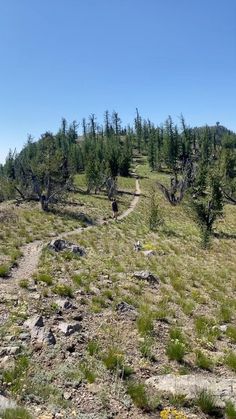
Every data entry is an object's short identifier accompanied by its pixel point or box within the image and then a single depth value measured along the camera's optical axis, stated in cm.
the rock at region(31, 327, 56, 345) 893
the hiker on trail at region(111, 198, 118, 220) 3956
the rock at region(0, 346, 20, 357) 829
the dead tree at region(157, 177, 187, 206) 6406
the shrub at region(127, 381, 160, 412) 704
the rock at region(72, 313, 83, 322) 1080
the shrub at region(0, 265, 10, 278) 1429
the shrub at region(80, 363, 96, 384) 767
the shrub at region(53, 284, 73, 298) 1271
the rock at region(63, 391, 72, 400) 707
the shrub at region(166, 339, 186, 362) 912
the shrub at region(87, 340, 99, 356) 881
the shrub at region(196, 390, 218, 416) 701
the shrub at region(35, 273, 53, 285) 1374
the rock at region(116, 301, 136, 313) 1193
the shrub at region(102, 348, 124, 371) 831
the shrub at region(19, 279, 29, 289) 1295
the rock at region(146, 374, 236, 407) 731
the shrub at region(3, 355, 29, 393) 715
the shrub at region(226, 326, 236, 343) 1081
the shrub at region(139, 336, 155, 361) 909
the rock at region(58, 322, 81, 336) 962
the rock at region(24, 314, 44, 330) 966
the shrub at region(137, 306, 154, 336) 1038
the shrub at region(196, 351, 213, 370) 888
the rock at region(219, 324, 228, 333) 1135
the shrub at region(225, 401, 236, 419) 682
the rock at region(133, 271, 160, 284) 1613
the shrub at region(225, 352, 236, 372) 890
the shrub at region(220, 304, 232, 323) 1238
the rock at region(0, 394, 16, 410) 632
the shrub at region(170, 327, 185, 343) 1025
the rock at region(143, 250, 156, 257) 2272
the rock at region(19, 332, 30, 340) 902
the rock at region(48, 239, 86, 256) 1966
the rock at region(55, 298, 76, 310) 1141
